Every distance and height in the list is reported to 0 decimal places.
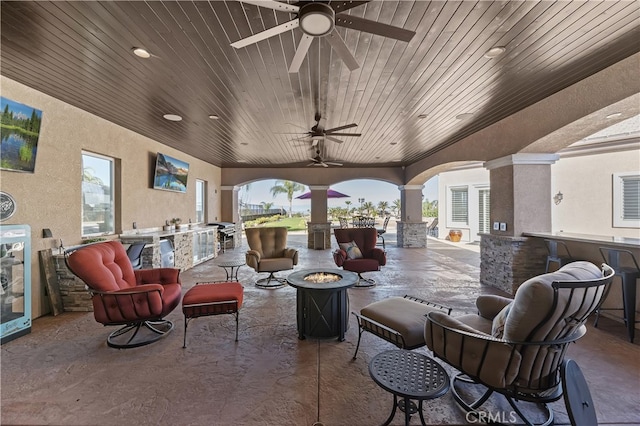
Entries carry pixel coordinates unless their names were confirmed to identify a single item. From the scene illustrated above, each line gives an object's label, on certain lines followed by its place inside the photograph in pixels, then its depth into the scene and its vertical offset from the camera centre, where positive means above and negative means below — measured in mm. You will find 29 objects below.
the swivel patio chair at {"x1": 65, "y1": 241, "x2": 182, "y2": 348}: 2660 -830
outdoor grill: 8766 -585
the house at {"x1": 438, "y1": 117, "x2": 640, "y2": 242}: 6145 +760
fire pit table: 2896 -1010
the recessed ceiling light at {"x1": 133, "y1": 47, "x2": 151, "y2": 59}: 2596 +1564
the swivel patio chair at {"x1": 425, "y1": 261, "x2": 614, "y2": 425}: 1491 -757
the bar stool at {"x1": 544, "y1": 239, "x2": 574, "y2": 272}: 3898 -550
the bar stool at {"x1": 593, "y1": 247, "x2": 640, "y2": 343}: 2938 -776
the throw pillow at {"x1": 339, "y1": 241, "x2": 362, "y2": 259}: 5148 -676
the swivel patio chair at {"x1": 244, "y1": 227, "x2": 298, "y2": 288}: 4926 -752
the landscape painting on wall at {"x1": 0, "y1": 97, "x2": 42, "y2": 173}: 3041 +909
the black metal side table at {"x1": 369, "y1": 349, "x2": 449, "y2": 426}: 1517 -978
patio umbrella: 11889 +862
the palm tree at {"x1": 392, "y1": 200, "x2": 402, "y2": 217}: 21469 +598
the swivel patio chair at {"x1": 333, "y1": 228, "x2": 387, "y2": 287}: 4891 -727
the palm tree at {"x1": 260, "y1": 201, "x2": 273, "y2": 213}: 23580 +732
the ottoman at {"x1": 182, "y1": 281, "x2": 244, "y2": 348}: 2816 -924
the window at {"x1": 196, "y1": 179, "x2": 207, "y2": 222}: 8362 +474
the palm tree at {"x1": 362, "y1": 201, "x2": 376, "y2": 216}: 20286 +556
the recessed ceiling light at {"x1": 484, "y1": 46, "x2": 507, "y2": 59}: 2566 +1570
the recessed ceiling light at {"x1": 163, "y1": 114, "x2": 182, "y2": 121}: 4468 +1610
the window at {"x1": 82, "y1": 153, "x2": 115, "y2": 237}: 4379 +314
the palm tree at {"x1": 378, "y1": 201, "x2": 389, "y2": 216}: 21062 +662
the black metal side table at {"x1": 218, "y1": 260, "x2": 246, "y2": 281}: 4574 -854
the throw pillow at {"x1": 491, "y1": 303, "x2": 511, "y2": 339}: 1837 -765
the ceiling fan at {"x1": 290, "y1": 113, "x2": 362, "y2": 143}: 4551 +1400
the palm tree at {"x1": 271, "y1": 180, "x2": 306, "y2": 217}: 23500 +2253
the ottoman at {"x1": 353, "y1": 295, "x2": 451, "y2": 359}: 2163 -904
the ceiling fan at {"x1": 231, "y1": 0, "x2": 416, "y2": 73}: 1782 +1306
